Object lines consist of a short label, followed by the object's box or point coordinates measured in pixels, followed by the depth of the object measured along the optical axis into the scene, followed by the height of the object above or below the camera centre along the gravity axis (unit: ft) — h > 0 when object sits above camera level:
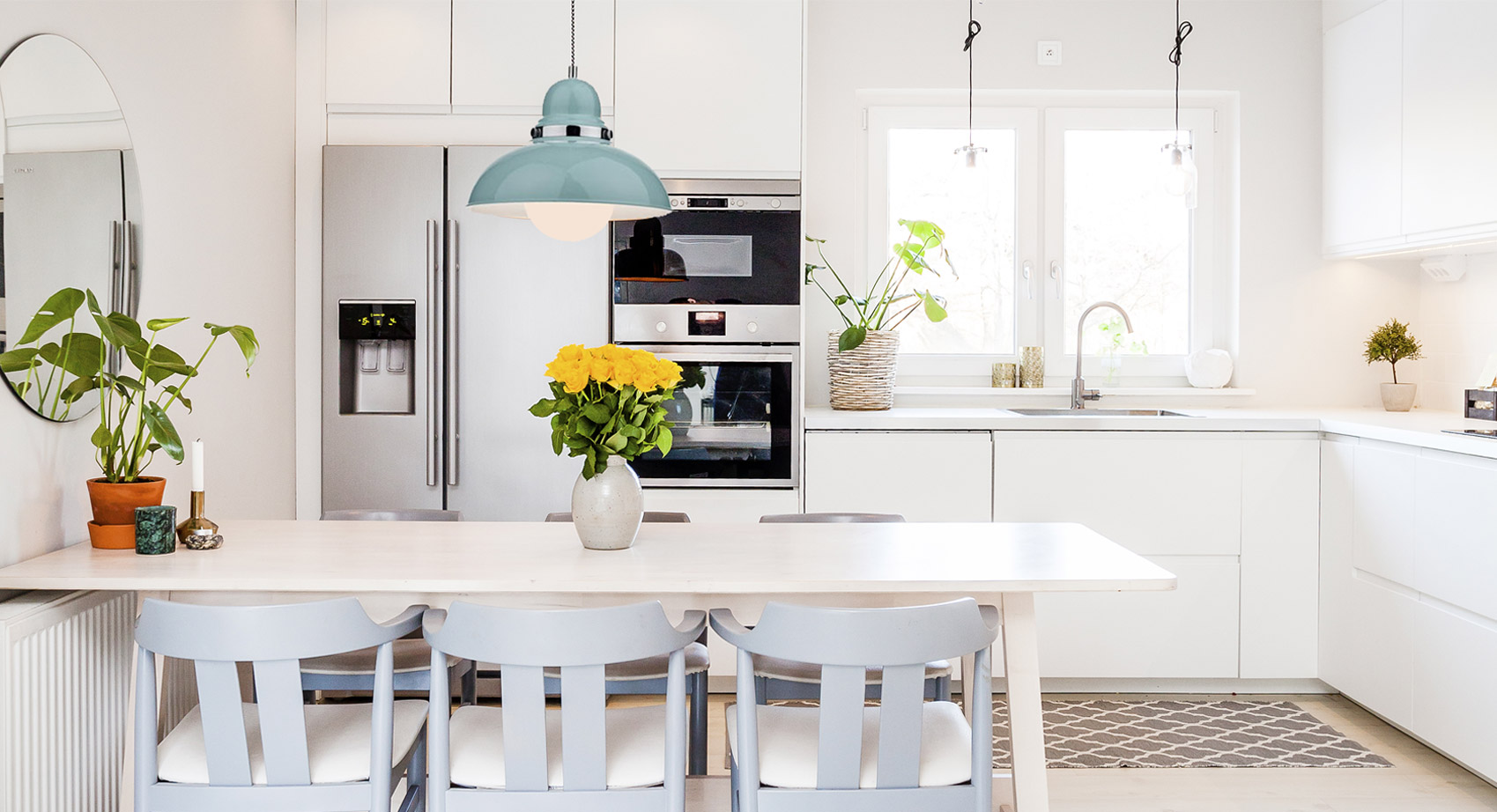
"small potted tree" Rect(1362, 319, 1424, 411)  12.98 +0.55
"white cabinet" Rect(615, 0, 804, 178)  11.92 +3.39
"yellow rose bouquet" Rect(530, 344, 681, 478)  7.09 -0.06
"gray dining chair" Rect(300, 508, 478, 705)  7.66 -1.96
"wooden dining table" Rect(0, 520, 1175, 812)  6.54 -1.10
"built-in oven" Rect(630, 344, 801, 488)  11.97 -0.27
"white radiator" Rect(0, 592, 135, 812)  6.51 -1.98
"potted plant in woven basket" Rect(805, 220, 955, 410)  12.75 +0.65
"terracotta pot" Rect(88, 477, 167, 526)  7.46 -0.75
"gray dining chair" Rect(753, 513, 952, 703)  7.80 -2.08
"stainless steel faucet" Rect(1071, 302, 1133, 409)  13.56 +0.03
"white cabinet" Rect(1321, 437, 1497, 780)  9.48 -1.83
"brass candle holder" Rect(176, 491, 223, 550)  7.48 -0.97
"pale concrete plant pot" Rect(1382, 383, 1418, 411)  12.96 +0.03
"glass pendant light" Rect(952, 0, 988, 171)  13.29 +3.06
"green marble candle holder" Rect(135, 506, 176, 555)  7.22 -0.92
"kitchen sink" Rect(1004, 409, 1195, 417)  13.52 -0.20
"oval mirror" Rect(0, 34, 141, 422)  7.14 +1.19
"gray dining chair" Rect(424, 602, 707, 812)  5.80 -1.84
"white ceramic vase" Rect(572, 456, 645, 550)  7.38 -0.77
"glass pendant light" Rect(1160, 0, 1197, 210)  12.47 +2.52
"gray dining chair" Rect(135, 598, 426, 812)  5.93 -1.88
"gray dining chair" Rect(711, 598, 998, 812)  5.81 -1.85
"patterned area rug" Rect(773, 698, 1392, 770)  10.38 -3.40
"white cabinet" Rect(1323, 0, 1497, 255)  10.55 +2.86
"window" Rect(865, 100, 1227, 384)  14.14 +2.17
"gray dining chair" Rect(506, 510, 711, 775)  7.71 -2.10
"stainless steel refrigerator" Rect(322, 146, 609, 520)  11.87 +0.74
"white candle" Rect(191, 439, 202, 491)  7.59 -0.53
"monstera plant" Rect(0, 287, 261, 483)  7.28 +0.14
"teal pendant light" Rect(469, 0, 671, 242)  6.95 +1.43
